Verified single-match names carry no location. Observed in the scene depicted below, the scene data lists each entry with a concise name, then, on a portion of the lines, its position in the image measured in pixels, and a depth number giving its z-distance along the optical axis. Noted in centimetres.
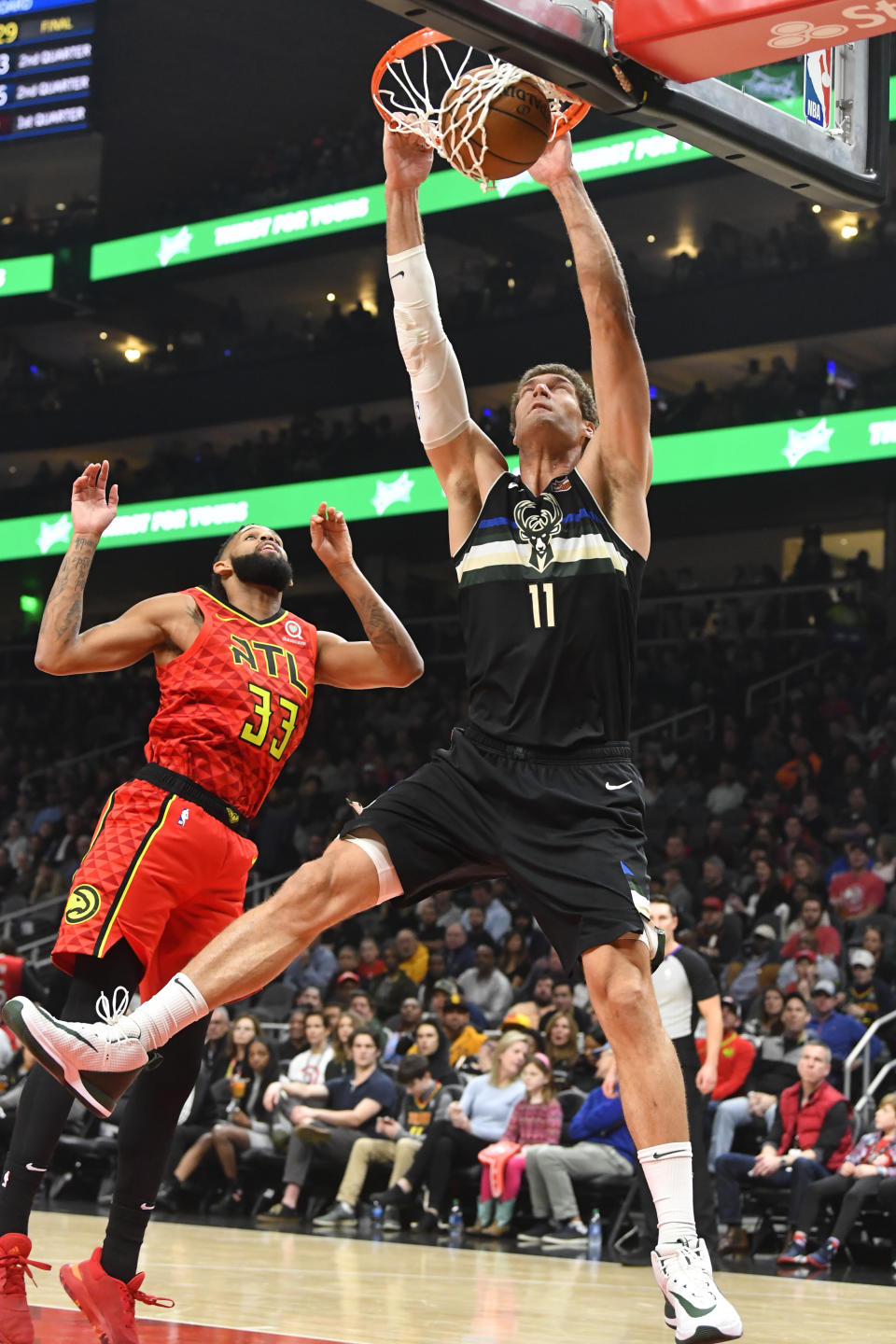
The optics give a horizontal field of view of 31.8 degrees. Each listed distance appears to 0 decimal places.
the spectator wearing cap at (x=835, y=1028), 1034
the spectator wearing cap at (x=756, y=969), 1213
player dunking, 363
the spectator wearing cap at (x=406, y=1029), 1162
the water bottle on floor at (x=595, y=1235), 926
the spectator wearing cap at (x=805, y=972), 1145
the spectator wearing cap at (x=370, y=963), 1425
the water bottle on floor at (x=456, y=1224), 976
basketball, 436
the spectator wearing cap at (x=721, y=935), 1316
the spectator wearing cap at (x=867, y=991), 1097
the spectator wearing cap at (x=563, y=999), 1130
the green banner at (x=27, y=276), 2178
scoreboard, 1942
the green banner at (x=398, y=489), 1636
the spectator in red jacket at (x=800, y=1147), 909
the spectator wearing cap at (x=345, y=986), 1295
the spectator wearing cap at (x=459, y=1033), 1149
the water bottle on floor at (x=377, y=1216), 1021
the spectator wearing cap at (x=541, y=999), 1136
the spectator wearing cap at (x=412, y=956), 1413
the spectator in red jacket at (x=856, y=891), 1352
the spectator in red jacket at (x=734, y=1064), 988
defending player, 448
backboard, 408
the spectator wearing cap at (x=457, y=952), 1400
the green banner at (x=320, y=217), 1750
